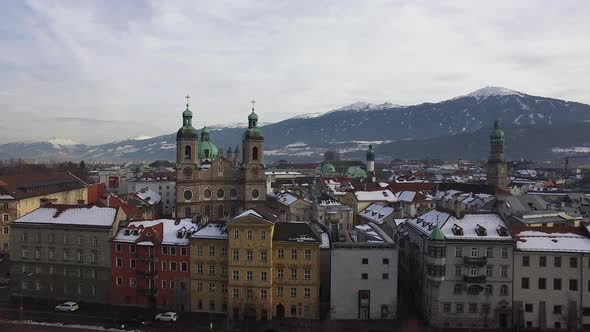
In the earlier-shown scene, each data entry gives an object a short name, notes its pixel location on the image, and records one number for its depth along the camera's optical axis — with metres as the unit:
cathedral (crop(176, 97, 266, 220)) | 122.19
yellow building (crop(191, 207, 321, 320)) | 67.94
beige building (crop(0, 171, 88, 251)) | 99.62
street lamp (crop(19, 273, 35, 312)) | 75.97
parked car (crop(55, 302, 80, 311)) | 69.94
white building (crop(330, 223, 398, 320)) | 66.75
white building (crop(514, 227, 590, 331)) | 63.81
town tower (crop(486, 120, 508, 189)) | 164.88
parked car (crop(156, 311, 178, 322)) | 66.64
